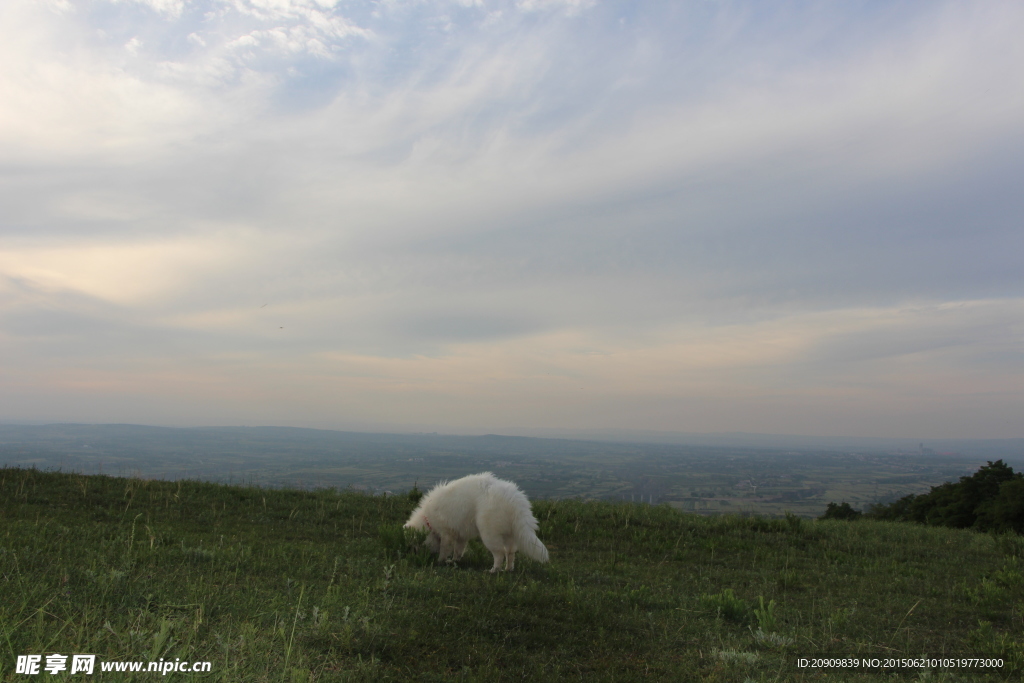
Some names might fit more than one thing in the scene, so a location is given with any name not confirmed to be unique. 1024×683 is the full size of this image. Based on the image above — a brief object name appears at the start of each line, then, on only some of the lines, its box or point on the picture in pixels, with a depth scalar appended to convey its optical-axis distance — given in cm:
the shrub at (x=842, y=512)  2338
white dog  782
